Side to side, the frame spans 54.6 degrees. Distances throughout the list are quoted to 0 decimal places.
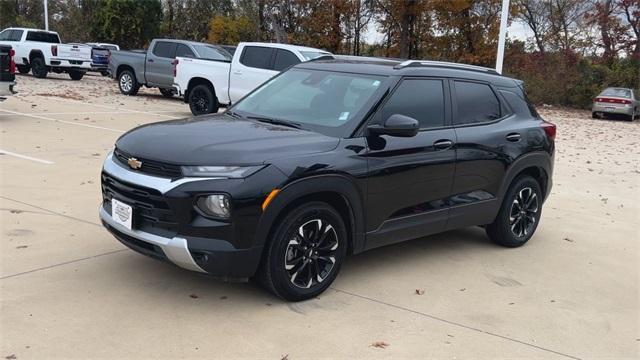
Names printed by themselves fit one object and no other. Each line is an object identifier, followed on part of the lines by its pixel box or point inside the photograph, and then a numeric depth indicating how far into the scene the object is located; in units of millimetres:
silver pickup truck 17250
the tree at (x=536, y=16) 42562
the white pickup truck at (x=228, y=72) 13789
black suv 3967
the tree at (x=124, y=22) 37656
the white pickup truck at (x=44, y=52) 22547
